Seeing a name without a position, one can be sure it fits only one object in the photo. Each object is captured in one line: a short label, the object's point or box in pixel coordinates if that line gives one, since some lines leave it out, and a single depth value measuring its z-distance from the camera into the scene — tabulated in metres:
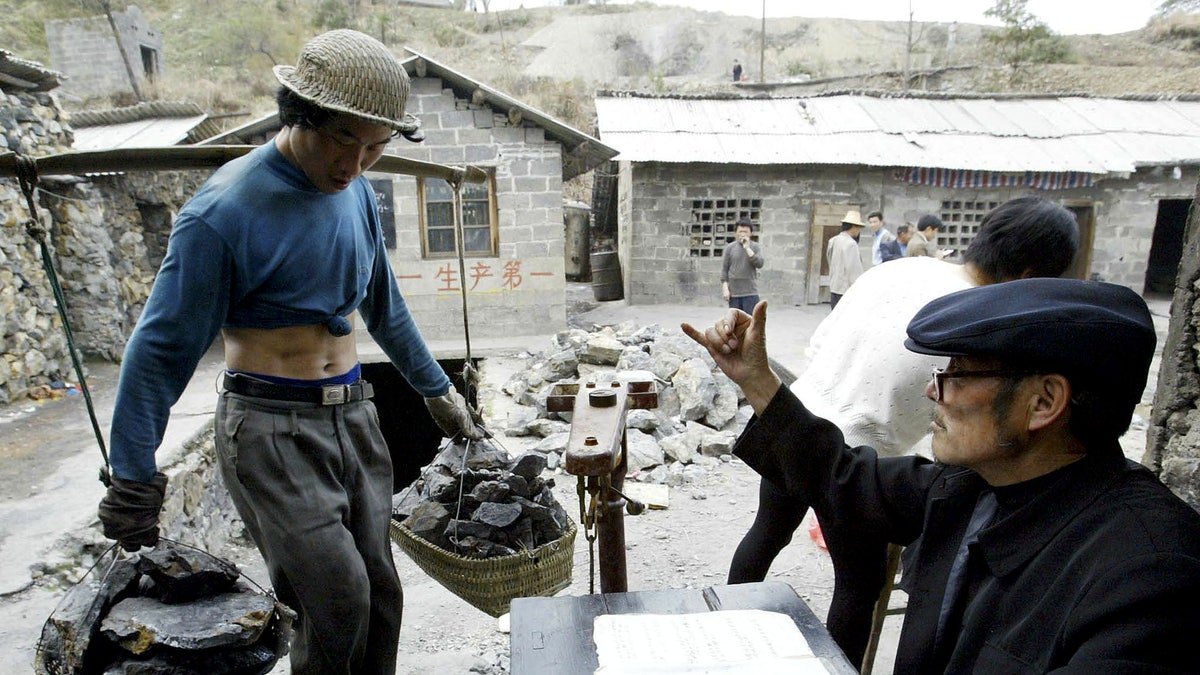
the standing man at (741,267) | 8.16
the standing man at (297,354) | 1.75
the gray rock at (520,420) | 6.07
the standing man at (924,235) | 6.89
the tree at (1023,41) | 21.58
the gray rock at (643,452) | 5.30
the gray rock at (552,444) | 5.50
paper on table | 1.23
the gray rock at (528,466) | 2.76
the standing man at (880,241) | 8.23
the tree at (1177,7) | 27.56
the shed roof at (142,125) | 9.82
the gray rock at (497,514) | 2.48
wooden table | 1.29
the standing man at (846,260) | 8.19
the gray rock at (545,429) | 6.05
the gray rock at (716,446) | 5.66
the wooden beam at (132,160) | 1.85
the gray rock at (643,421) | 6.00
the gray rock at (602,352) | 7.57
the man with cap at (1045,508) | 1.00
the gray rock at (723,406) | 6.38
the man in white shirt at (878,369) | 2.07
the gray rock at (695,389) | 6.38
